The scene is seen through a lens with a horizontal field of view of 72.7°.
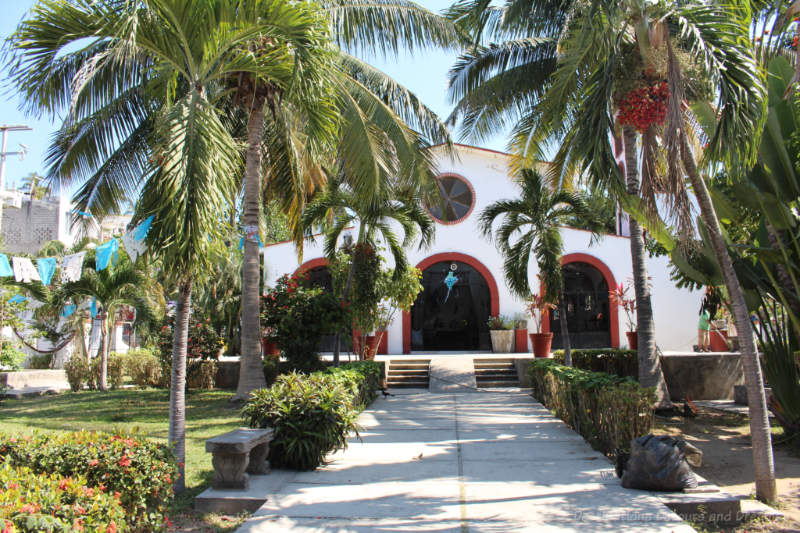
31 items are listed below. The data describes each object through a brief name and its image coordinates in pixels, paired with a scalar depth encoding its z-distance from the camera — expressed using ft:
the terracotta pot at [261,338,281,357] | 51.85
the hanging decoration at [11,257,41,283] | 40.68
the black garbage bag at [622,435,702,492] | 17.71
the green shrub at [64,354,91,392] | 48.52
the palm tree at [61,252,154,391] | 46.80
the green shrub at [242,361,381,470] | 20.92
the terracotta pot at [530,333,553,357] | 48.93
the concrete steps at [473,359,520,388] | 47.52
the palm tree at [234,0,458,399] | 28.02
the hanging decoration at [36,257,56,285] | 42.34
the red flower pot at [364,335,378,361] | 50.75
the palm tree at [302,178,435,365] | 40.75
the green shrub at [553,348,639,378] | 43.52
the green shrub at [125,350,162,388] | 50.52
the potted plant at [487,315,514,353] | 57.88
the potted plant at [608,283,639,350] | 49.29
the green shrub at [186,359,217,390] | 47.01
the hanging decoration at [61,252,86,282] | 43.96
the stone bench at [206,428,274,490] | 17.66
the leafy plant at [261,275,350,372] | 36.60
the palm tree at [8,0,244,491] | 16.15
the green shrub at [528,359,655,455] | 21.40
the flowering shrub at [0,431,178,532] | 14.30
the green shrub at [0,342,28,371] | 62.08
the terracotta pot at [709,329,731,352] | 54.03
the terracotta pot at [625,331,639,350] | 49.26
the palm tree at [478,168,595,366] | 40.93
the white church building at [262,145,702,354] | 59.88
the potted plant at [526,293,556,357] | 48.91
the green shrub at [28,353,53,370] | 72.74
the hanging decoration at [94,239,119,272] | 38.75
